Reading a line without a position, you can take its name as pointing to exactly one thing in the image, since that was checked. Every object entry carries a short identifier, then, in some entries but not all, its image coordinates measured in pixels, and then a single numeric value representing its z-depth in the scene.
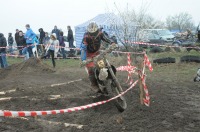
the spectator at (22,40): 20.25
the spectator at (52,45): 17.04
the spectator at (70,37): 23.34
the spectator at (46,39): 20.24
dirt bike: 6.89
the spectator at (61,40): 23.16
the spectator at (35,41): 17.88
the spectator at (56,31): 23.12
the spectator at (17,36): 21.97
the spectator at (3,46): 17.85
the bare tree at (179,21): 73.88
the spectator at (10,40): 24.63
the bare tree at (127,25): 15.78
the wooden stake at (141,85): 7.21
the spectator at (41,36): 23.30
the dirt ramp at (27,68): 14.75
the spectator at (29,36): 17.83
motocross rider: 7.74
